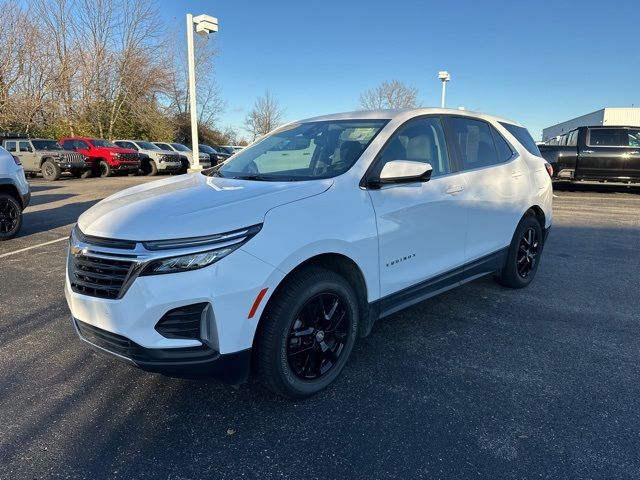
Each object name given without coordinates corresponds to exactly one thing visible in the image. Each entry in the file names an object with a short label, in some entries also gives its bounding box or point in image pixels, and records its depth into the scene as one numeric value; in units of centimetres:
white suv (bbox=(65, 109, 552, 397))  219
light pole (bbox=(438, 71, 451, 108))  2319
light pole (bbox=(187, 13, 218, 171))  1577
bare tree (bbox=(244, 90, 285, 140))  5141
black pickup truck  1277
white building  4678
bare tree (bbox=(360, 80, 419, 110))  4116
